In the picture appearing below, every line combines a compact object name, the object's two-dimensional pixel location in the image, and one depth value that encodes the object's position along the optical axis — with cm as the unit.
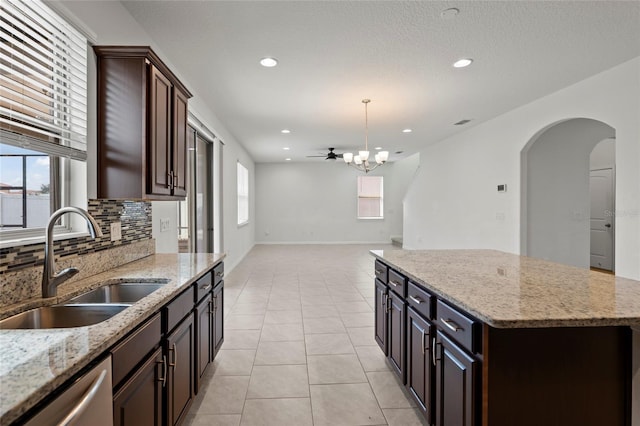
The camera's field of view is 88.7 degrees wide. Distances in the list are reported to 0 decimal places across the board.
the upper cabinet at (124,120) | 193
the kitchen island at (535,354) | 123
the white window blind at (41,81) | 140
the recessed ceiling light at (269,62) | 309
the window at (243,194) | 768
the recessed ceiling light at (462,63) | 317
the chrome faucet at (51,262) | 144
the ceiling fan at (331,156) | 751
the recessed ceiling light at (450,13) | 234
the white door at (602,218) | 646
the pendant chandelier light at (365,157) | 531
